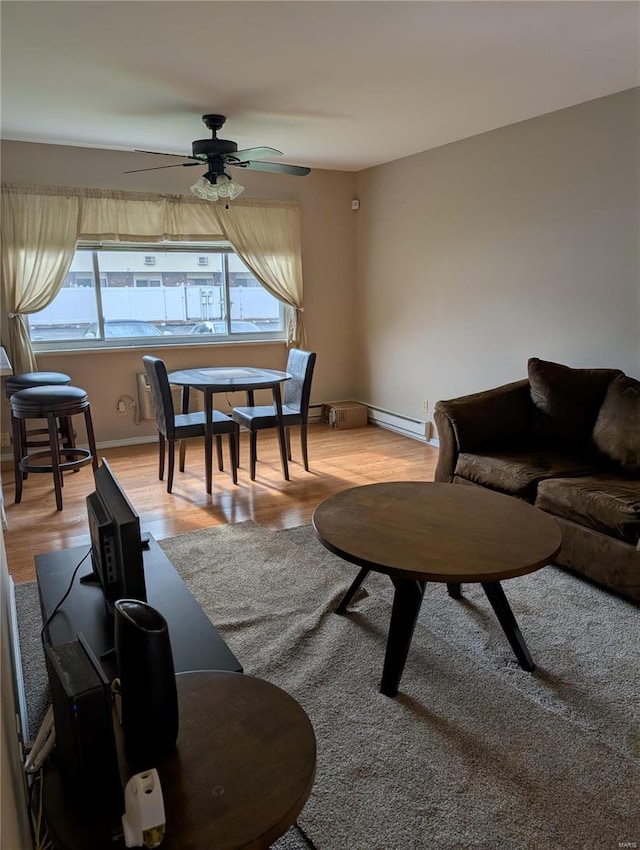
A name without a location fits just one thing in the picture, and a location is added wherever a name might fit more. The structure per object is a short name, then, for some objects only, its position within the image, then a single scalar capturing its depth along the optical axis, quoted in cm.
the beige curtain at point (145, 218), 490
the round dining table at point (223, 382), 405
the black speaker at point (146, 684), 110
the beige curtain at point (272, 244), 547
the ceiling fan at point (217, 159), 375
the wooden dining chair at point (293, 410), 434
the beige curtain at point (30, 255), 462
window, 504
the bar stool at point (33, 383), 423
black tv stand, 163
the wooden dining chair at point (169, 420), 394
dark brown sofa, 265
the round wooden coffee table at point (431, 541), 192
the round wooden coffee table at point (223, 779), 96
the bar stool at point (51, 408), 380
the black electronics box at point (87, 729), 98
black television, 163
